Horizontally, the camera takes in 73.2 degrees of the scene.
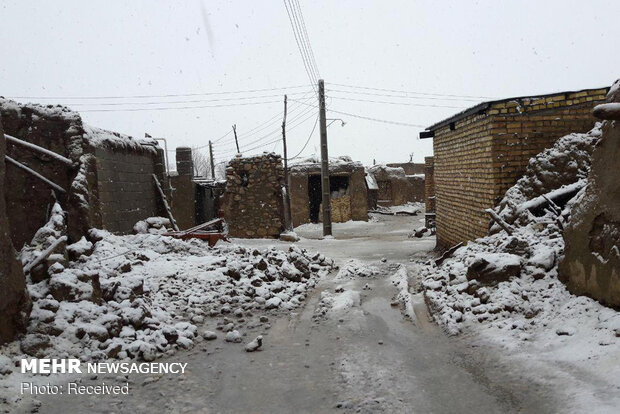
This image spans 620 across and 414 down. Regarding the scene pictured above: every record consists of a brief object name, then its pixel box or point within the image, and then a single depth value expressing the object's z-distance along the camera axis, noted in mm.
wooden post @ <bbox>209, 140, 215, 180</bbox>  40656
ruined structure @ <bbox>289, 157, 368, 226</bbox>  23203
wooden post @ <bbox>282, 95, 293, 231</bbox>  15102
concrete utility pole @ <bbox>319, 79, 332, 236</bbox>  16788
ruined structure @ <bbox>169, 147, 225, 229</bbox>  17541
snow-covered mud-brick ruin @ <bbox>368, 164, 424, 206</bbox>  32750
